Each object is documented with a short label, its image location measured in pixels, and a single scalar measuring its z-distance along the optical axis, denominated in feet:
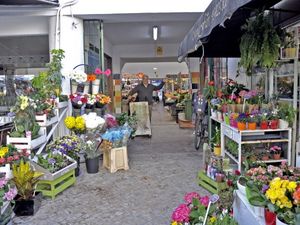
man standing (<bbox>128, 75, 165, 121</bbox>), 26.50
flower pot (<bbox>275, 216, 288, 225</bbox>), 4.78
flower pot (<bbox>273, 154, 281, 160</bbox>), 12.96
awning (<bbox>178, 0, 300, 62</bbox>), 7.29
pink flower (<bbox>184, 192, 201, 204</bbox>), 7.59
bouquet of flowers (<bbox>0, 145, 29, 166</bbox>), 11.34
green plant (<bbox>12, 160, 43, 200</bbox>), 10.75
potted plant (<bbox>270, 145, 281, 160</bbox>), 12.87
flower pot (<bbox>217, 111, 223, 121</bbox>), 15.31
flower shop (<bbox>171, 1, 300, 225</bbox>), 5.62
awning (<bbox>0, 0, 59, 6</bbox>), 18.44
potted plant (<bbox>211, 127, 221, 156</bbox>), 15.94
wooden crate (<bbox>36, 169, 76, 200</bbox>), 12.40
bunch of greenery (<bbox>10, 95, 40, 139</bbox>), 13.48
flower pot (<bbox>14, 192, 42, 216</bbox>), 10.84
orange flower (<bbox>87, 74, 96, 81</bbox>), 19.04
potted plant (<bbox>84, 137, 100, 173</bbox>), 15.60
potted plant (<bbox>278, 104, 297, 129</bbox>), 12.32
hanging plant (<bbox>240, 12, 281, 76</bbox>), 10.58
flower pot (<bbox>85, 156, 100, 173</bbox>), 15.71
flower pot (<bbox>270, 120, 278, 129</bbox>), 12.52
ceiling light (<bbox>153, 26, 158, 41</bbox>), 27.29
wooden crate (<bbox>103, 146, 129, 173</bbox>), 15.94
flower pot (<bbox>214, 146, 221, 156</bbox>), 15.83
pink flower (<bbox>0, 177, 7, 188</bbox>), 8.30
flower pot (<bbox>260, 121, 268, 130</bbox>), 12.47
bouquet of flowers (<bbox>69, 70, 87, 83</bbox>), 18.49
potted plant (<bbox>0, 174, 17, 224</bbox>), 8.32
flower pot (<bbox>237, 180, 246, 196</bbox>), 6.34
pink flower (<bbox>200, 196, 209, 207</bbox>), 7.38
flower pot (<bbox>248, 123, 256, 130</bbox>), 12.35
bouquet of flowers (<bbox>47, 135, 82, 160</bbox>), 14.69
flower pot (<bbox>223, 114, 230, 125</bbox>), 13.95
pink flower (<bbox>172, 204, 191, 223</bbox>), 7.09
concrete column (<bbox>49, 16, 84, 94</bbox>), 20.24
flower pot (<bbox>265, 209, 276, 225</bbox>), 5.16
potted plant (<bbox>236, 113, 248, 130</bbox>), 12.46
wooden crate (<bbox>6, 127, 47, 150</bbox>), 13.21
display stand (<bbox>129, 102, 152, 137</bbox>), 25.27
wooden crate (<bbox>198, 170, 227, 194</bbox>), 12.17
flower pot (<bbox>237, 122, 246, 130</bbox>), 12.45
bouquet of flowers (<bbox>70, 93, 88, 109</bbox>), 18.26
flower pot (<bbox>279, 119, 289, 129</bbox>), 12.32
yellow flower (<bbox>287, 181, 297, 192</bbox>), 4.95
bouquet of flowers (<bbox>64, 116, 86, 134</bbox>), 15.76
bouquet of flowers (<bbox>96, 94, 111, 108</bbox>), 19.14
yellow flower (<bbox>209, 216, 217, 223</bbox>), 6.59
